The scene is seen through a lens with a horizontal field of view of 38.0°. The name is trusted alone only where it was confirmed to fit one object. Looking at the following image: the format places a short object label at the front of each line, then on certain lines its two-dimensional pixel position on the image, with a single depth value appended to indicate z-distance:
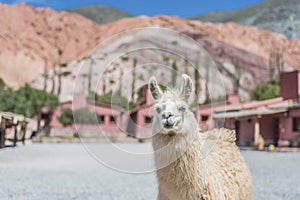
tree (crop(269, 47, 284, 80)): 73.30
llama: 3.72
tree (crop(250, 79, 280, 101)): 55.37
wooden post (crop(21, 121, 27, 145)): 35.28
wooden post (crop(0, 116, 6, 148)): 25.23
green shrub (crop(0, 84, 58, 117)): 53.59
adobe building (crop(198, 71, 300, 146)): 29.38
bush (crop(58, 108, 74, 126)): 56.72
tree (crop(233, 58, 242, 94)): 79.78
